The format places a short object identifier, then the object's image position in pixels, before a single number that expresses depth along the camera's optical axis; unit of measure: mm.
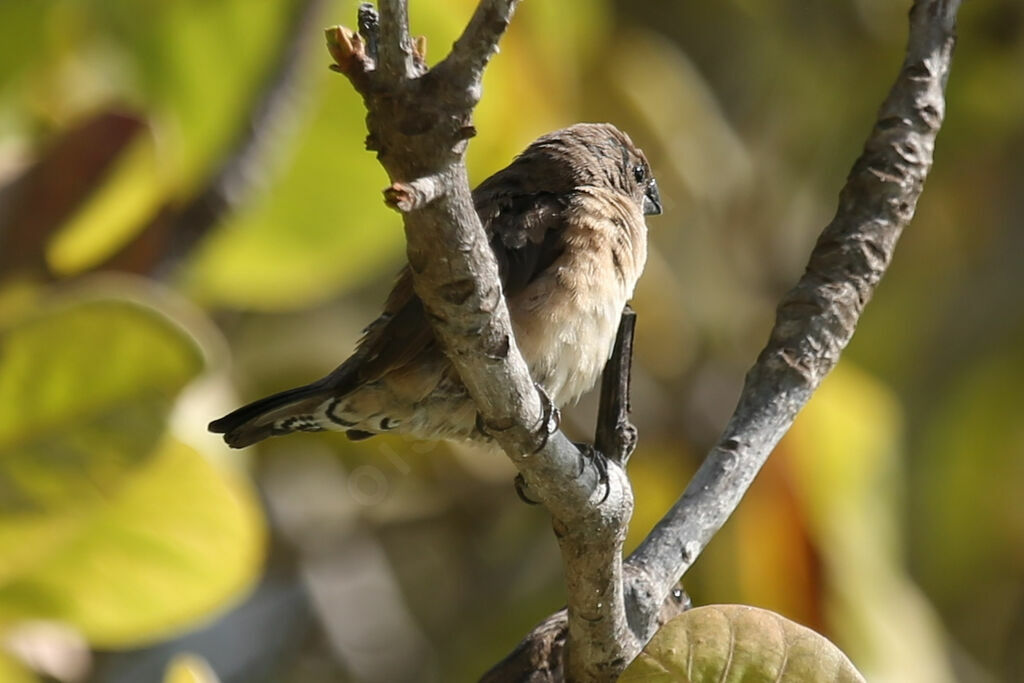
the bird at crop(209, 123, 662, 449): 5867
